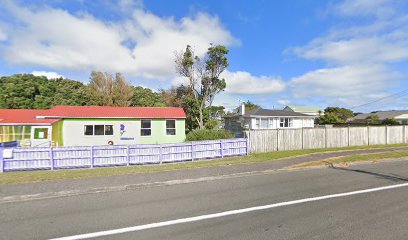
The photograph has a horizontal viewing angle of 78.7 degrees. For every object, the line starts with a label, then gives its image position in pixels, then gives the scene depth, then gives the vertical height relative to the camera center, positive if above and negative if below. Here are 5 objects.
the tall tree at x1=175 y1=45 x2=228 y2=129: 32.44 +6.60
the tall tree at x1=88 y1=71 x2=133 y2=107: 44.72 +6.21
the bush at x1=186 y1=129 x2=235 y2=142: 18.23 -0.87
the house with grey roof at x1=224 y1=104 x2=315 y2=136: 30.39 +0.47
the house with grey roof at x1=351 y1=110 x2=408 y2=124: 54.72 +1.78
